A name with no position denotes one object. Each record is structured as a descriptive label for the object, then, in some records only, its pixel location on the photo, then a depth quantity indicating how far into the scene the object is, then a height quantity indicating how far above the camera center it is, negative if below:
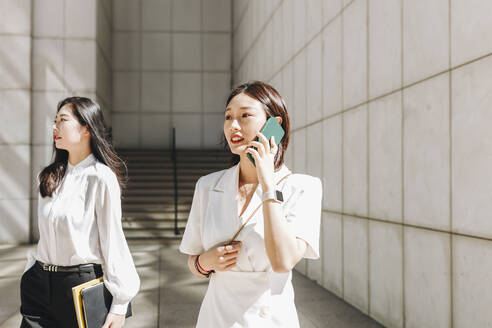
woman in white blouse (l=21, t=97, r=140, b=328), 2.12 -0.36
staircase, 10.02 -0.70
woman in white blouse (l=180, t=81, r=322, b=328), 1.54 -0.24
